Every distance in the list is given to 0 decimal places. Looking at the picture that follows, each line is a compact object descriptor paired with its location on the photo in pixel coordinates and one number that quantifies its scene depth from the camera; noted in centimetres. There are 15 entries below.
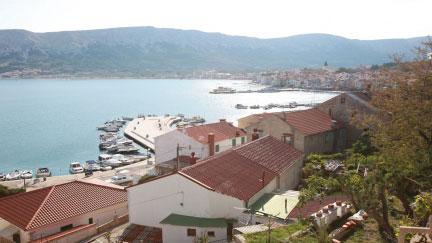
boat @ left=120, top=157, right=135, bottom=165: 6274
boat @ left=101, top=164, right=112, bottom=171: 5948
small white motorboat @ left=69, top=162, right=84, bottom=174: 5863
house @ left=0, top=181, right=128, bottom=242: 2231
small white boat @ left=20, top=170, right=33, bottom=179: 5554
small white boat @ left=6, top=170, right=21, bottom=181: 5572
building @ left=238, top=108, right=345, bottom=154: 3575
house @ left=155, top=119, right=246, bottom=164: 4306
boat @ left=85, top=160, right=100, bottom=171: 5919
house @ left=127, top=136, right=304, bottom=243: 1959
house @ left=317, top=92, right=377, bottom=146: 3866
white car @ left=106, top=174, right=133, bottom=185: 4598
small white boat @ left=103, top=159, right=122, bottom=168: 6184
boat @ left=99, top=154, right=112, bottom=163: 6502
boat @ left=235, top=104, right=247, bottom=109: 14500
